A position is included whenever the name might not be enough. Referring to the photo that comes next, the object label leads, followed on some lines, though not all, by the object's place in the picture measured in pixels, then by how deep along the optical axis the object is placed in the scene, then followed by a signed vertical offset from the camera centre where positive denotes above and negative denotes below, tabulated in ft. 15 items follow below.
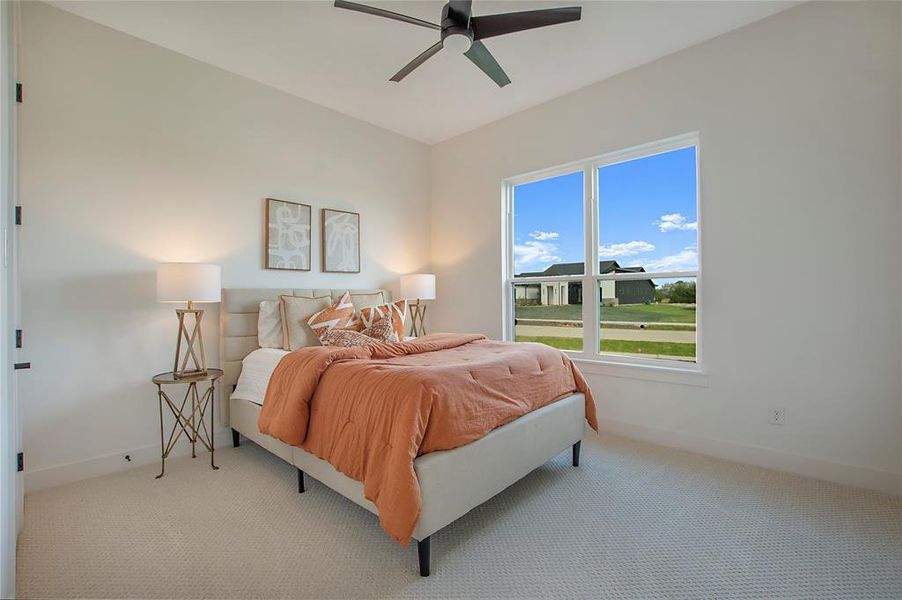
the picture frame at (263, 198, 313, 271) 11.07 +1.89
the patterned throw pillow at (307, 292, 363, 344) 9.99 -0.43
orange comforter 5.37 -1.60
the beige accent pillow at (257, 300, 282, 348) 10.09 -0.57
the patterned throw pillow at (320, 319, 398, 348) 9.48 -0.81
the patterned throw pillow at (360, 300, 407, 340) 10.48 -0.34
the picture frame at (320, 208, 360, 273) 12.29 +1.92
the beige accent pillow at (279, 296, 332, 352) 10.08 -0.51
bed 5.56 -2.48
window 10.28 +1.29
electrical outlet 8.53 -2.47
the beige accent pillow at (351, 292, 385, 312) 12.02 +0.10
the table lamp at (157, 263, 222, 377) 8.21 +0.33
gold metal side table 8.54 -2.53
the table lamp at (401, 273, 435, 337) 13.17 +0.51
